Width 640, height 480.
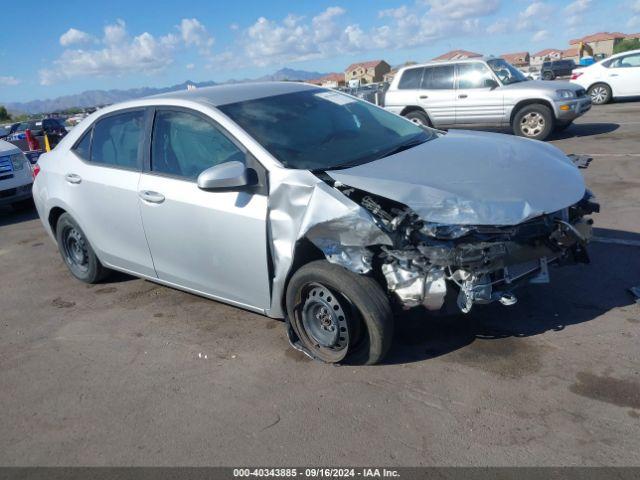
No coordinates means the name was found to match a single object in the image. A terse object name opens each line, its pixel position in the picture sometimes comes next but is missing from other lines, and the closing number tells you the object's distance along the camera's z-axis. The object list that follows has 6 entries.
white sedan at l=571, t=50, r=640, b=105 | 17.62
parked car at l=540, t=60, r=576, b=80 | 39.78
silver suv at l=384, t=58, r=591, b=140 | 11.58
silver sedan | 3.29
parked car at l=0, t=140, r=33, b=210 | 9.26
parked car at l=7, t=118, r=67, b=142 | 25.98
